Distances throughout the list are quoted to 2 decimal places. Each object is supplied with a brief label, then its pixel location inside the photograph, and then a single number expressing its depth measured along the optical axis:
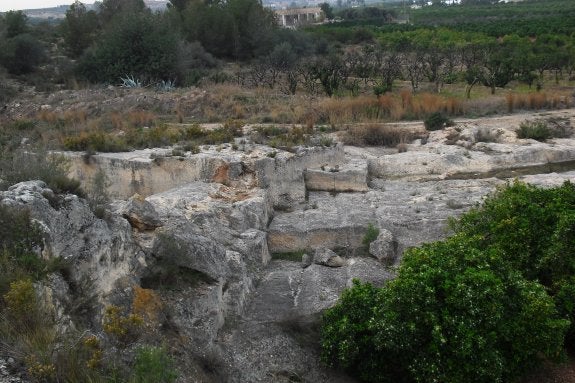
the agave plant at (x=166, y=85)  22.16
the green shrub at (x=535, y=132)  15.05
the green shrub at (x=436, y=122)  16.44
